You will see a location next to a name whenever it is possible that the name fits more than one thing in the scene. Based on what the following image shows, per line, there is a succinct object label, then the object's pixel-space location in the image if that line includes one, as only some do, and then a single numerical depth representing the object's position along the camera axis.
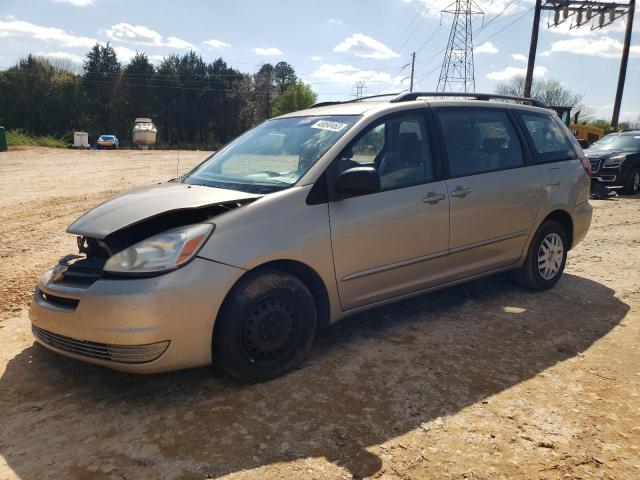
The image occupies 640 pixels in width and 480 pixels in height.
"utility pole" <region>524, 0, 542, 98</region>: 23.11
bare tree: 66.88
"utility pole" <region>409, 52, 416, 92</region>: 61.62
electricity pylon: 39.08
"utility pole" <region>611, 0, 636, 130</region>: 26.59
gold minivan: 2.82
